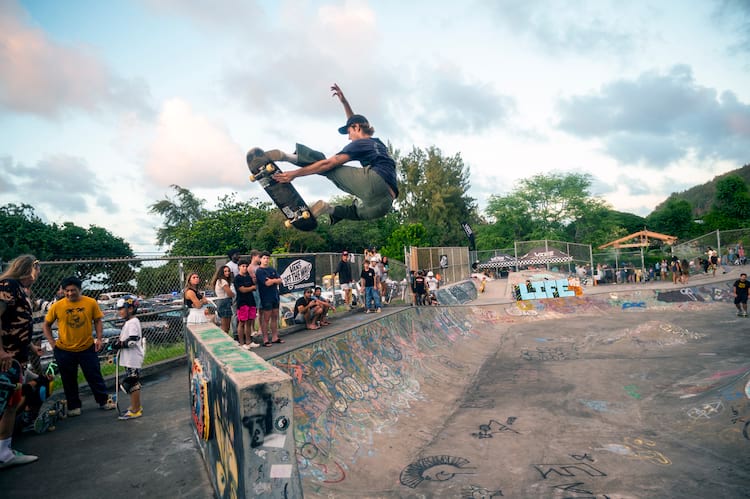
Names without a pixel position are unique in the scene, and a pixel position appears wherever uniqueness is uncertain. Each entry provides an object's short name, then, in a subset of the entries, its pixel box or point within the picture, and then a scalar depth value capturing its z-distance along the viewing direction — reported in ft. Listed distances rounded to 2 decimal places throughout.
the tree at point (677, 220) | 192.13
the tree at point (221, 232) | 122.31
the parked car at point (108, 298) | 23.41
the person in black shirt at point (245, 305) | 25.50
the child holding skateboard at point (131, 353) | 16.66
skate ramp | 15.53
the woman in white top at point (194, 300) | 21.03
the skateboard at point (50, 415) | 15.92
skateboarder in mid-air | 13.76
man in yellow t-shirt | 16.44
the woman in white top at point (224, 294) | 26.58
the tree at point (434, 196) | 175.73
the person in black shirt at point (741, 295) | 45.93
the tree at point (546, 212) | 165.58
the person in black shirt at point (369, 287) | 39.42
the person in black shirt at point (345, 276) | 41.32
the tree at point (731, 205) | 160.35
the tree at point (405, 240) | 114.63
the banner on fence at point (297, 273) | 34.60
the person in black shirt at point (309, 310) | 33.94
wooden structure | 123.34
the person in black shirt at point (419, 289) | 50.83
